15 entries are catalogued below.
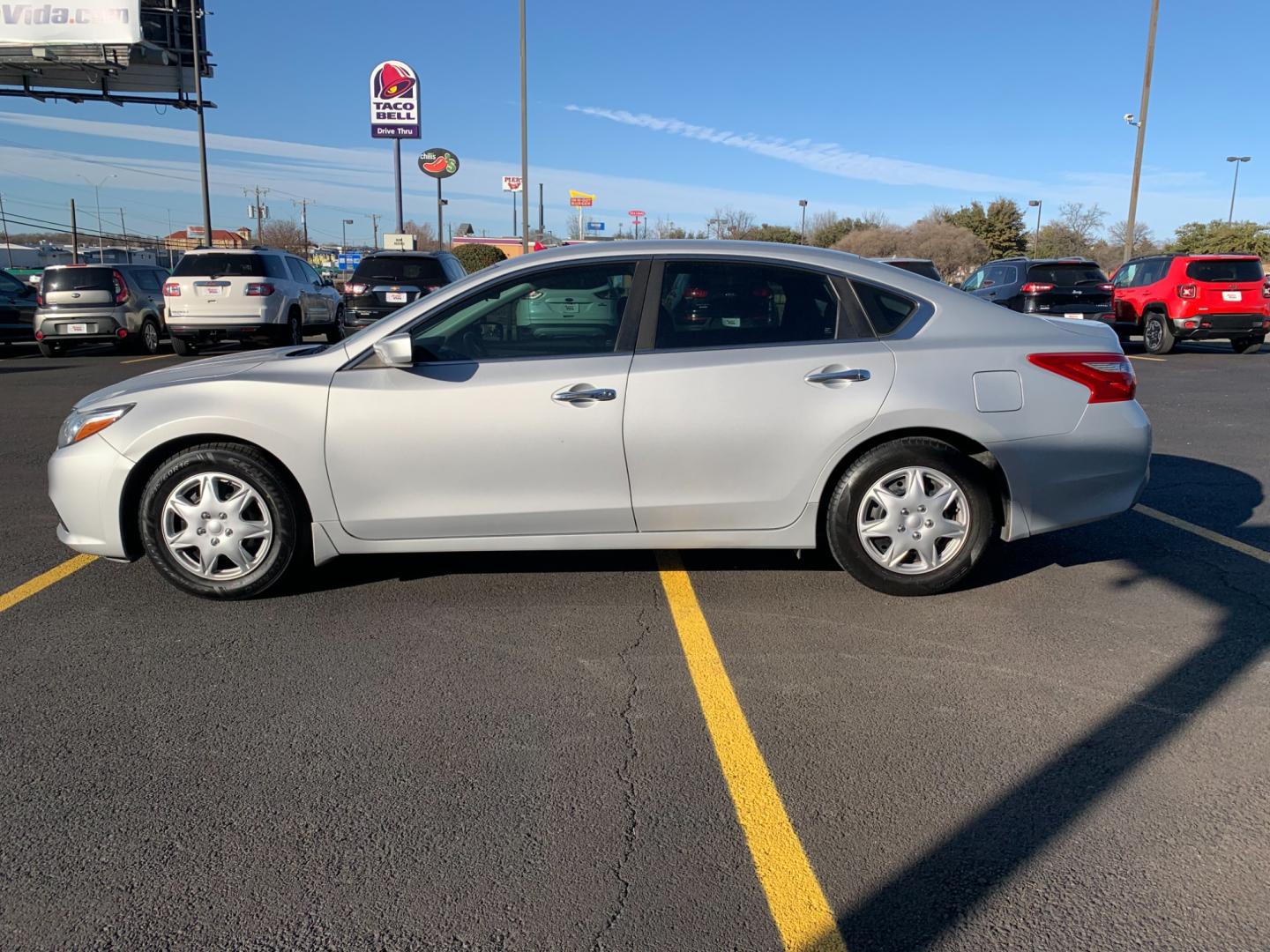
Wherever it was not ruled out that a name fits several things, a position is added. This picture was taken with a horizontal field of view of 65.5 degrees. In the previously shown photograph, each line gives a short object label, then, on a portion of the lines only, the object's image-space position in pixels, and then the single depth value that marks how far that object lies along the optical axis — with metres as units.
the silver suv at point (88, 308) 16.52
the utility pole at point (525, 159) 27.16
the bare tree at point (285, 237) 80.79
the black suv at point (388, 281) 16.45
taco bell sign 35.12
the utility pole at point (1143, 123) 27.06
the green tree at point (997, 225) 66.94
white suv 15.77
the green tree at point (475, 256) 40.06
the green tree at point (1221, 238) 59.53
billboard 26.92
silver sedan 4.40
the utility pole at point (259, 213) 66.88
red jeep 16.28
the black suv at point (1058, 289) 17.14
